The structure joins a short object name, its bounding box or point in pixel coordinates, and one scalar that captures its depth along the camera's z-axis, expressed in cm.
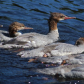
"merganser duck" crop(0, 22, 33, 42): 2014
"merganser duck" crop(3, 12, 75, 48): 1864
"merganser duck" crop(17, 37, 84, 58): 1650
